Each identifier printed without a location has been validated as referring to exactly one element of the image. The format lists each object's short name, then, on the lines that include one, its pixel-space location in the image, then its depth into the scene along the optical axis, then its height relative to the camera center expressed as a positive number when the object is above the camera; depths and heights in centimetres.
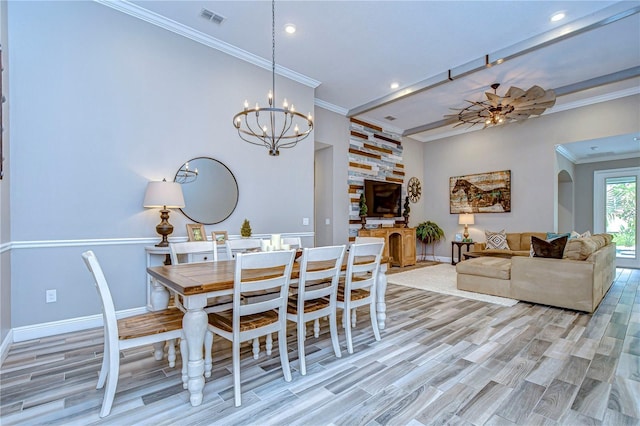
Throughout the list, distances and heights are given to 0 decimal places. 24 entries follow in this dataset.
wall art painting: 670 +46
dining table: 175 -50
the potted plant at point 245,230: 382 -20
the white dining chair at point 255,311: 179 -61
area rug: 411 -118
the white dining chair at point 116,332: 166 -70
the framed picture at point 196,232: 357 -21
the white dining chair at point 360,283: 251 -61
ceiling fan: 402 +158
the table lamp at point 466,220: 696 -19
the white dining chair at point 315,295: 214 -61
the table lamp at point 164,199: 317 +16
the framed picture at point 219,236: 368 -27
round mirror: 366 +31
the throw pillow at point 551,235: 519 -41
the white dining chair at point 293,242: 332 -31
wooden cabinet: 664 -75
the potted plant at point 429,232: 771 -50
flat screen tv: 657 +34
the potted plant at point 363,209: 635 +9
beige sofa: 348 -84
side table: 688 -75
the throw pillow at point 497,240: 623 -59
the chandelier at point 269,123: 409 +133
